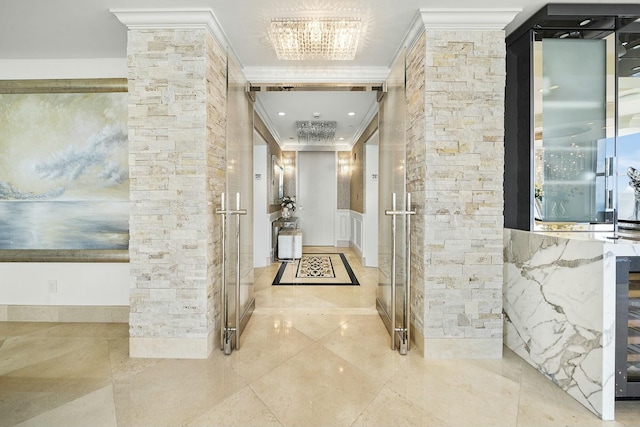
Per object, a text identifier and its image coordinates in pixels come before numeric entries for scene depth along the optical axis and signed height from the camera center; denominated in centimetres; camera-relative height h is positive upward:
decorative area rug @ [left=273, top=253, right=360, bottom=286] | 413 -107
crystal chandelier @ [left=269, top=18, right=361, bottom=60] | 218 +137
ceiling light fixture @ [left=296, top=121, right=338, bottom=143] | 480 +133
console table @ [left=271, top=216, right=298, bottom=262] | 536 -42
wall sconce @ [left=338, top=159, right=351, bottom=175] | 692 +95
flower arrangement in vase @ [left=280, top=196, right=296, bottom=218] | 639 +3
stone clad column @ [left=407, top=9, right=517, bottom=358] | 216 +14
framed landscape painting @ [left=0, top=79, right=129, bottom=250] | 288 +40
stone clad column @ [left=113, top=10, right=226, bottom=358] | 218 +13
